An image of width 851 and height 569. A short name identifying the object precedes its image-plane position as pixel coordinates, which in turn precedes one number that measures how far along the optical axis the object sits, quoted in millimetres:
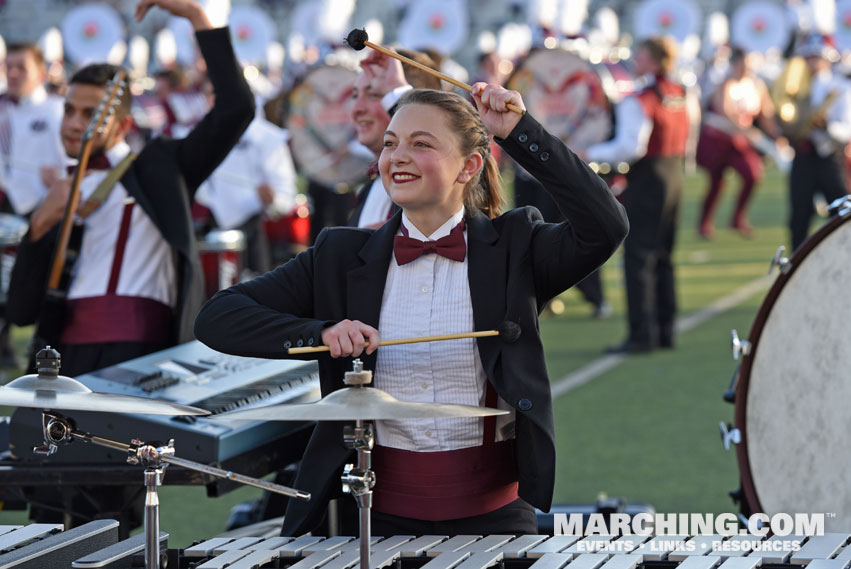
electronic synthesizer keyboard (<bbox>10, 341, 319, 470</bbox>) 7340
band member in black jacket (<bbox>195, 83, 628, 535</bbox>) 6172
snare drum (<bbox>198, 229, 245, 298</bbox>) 16078
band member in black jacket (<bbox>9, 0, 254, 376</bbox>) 9148
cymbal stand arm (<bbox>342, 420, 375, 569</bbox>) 5262
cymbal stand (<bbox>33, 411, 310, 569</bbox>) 5375
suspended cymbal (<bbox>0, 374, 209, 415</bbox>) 5461
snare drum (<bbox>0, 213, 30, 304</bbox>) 15622
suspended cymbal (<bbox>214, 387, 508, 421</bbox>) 5094
